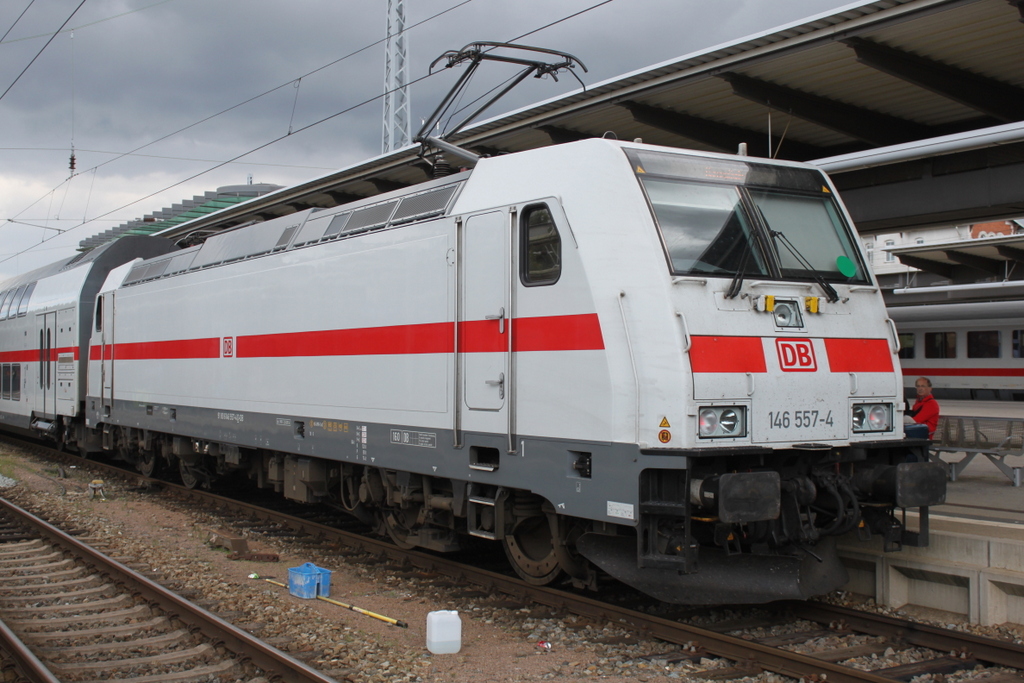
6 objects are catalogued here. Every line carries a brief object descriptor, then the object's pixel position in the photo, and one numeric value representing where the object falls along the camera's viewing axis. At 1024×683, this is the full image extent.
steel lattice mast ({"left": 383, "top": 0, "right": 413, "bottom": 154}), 30.64
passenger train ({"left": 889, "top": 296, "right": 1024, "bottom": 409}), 22.97
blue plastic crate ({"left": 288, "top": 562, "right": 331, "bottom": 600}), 7.65
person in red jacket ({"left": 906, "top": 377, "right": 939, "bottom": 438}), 10.73
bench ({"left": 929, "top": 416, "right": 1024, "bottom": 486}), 10.82
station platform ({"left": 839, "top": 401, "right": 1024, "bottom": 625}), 6.58
